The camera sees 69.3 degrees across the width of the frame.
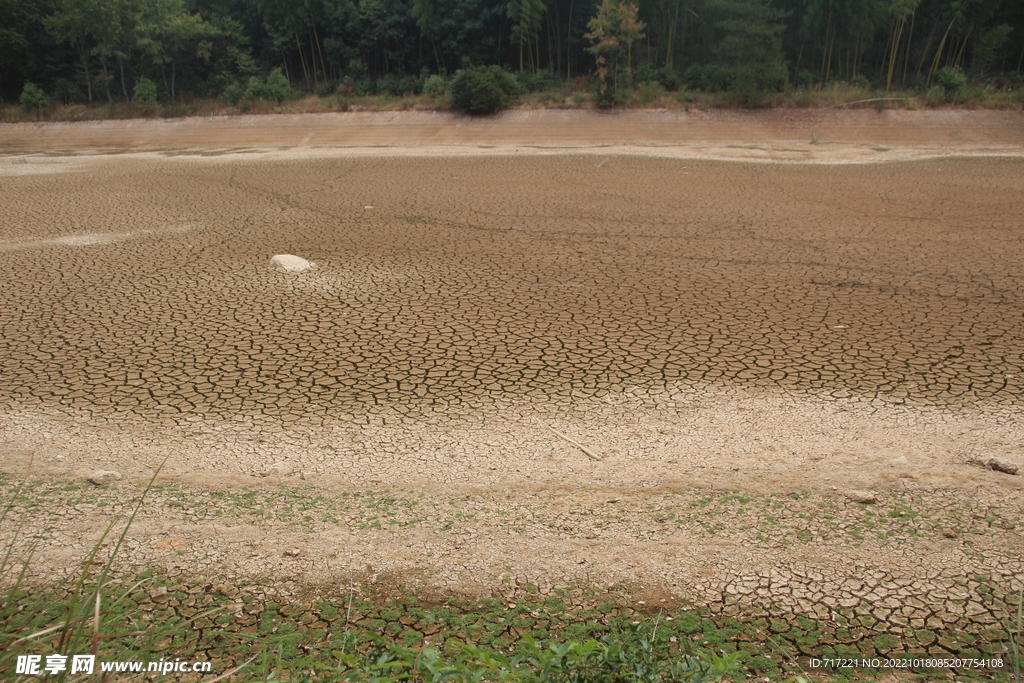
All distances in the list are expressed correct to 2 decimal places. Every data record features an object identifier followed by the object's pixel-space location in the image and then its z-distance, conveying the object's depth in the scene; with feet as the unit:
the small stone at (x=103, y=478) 11.85
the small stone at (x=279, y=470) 12.23
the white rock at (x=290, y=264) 22.99
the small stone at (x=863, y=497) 10.64
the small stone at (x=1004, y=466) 11.50
